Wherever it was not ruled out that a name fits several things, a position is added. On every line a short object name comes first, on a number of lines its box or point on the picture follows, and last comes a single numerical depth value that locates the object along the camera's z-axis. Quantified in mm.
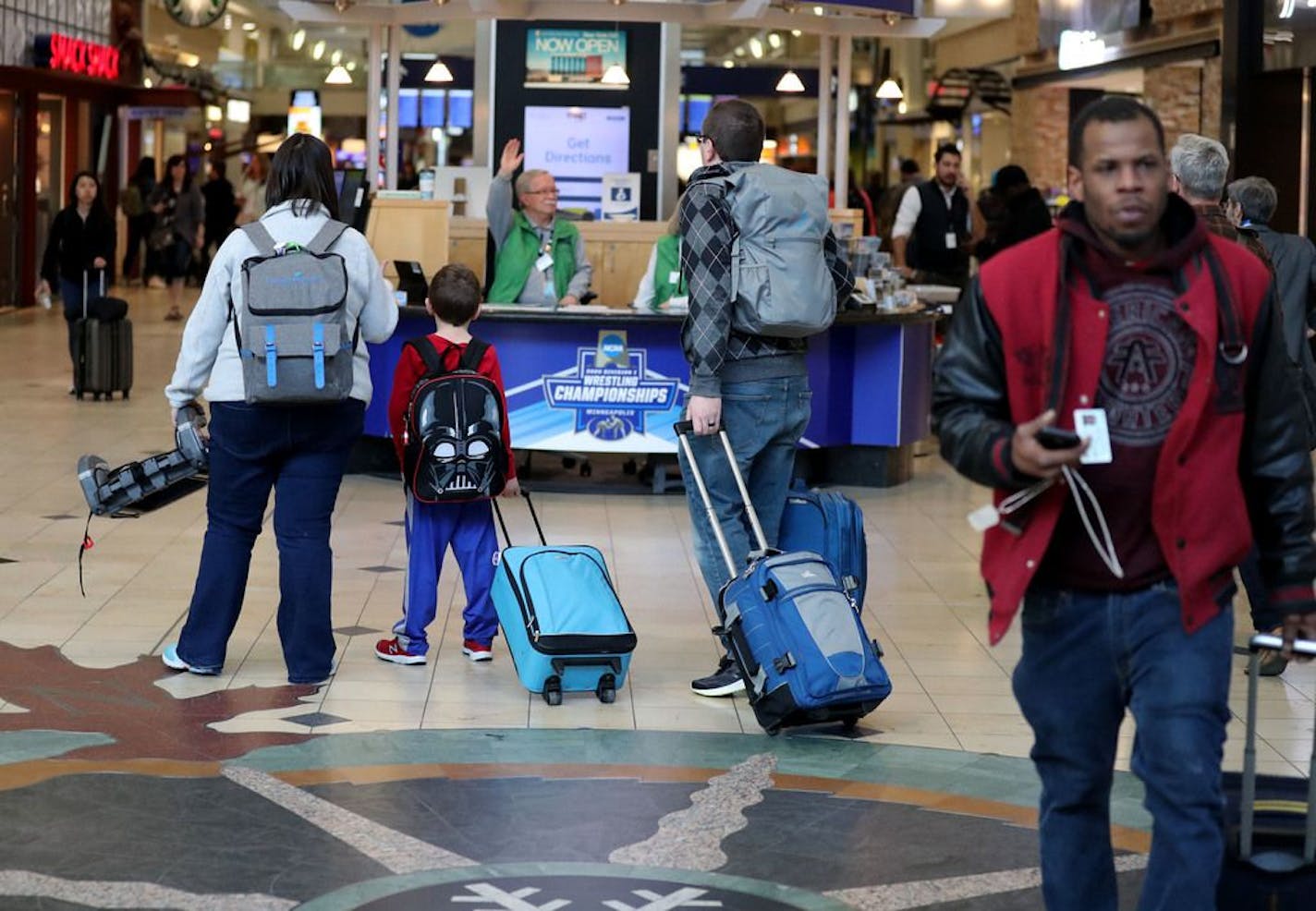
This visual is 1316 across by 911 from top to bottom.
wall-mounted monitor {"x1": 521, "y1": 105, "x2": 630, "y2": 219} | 16641
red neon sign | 25312
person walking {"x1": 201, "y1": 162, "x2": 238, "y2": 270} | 28719
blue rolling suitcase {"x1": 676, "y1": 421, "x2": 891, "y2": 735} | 5426
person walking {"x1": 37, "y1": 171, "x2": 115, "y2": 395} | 16625
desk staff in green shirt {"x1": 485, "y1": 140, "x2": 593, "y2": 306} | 10414
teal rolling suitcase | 5918
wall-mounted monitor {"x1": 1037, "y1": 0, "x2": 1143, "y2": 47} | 20078
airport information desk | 10398
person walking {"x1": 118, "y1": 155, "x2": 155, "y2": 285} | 29391
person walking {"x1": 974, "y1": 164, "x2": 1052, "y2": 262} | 13133
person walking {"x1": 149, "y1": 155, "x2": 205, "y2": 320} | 23641
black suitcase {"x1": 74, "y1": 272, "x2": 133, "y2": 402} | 14398
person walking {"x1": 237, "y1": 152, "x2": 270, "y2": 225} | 31109
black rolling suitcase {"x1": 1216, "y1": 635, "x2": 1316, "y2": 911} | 3396
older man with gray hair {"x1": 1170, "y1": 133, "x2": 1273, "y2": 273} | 5863
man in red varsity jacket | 3174
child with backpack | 6281
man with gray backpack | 5656
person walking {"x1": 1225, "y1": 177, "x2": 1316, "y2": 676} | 6262
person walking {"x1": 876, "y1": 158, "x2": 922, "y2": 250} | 17062
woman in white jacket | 5832
